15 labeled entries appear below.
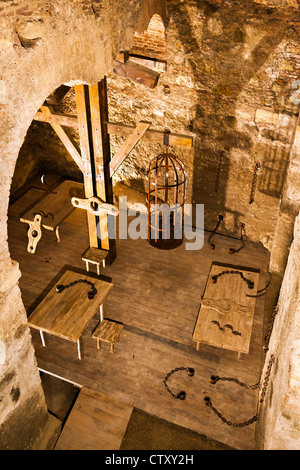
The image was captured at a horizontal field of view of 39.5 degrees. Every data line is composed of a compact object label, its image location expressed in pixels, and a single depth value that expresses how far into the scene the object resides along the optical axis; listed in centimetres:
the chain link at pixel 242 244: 756
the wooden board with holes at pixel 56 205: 746
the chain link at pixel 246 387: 501
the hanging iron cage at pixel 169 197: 733
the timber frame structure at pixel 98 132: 577
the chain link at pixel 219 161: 703
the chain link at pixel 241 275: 645
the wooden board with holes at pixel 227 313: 573
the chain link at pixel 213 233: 768
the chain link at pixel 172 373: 548
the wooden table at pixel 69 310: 558
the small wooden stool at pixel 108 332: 586
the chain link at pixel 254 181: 684
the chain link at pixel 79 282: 599
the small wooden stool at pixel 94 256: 688
